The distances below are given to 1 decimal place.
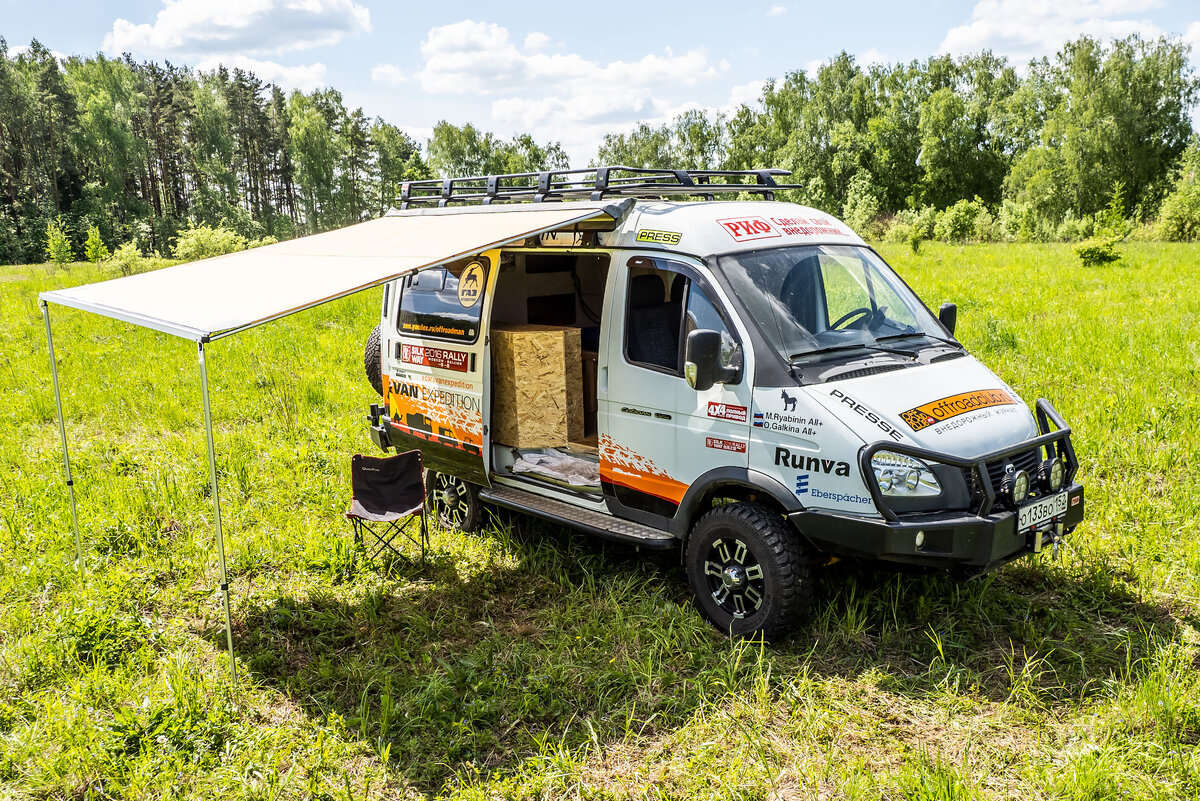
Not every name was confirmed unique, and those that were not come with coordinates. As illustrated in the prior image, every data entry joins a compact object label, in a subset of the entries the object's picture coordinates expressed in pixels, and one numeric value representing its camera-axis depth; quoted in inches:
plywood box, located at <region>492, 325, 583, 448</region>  239.1
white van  170.2
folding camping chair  249.1
